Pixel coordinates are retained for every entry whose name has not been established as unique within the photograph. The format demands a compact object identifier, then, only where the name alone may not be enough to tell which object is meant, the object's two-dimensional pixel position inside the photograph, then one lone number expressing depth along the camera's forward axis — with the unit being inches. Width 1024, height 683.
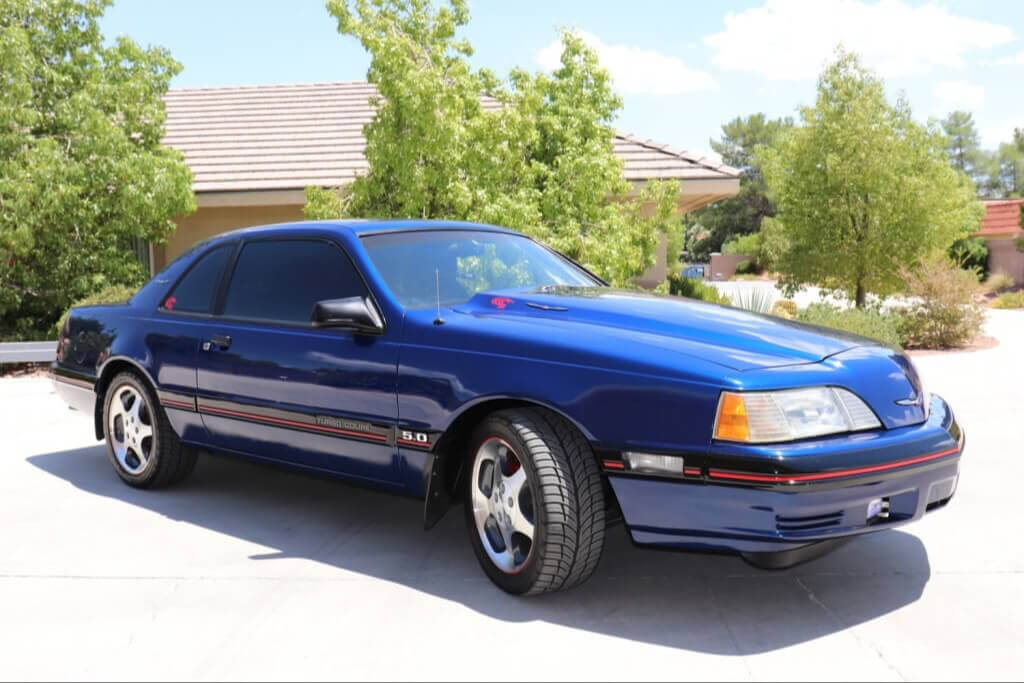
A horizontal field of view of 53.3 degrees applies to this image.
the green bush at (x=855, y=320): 564.4
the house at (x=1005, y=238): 1818.4
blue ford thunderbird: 146.9
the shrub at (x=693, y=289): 789.2
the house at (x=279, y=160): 658.8
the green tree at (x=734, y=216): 3102.9
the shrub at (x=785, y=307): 878.1
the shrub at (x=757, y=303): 660.7
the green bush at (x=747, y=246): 2353.6
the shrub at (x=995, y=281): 906.4
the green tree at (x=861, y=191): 697.0
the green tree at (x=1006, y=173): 3954.2
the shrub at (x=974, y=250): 1729.8
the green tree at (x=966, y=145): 4020.7
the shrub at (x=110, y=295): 524.7
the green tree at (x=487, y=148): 429.4
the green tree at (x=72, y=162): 523.2
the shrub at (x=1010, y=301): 1220.5
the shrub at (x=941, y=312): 636.7
